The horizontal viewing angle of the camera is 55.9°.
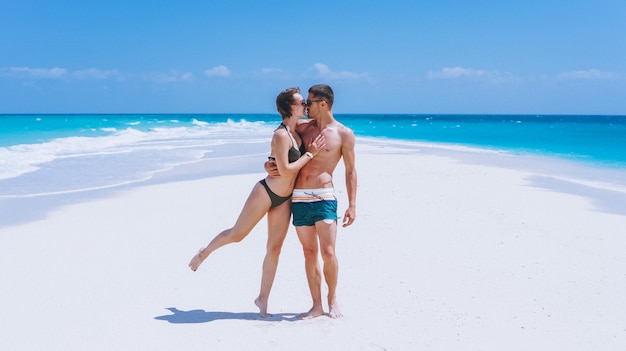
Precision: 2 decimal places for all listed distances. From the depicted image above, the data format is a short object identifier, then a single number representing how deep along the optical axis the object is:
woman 4.57
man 4.72
